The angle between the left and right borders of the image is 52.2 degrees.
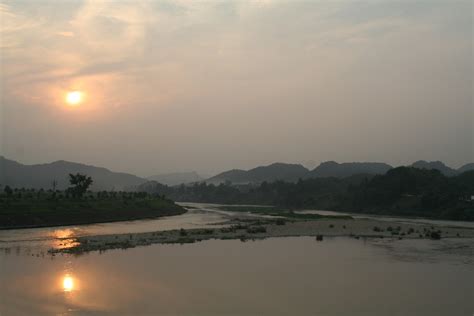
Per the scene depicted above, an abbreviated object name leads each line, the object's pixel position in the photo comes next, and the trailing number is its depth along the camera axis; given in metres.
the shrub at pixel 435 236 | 39.69
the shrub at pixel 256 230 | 43.72
